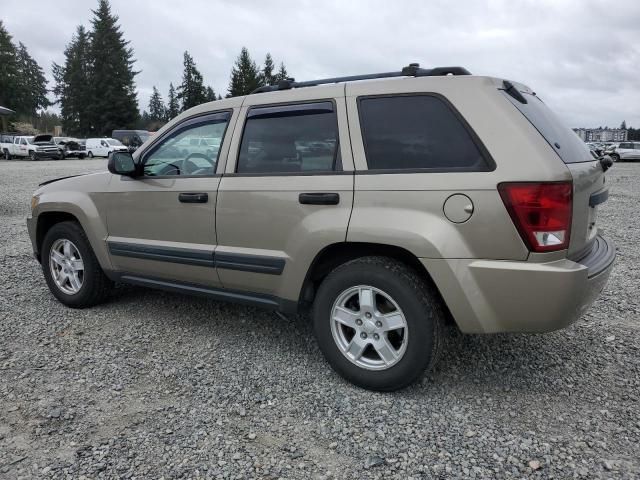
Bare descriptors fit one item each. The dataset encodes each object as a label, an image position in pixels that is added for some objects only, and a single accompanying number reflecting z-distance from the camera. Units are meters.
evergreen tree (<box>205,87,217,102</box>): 87.39
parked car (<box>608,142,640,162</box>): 34.75
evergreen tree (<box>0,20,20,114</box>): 65.06
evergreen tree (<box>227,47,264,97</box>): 78.19
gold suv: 2.66
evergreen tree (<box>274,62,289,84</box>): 84.75
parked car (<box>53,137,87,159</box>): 34.56
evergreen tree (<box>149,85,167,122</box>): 131.00
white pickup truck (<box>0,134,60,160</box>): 33.12
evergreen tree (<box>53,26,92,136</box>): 66.06
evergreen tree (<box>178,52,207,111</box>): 81.25
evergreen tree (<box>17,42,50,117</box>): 77.63
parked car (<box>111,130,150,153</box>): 36.28
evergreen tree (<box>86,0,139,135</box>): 64.31
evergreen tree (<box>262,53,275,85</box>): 82.36
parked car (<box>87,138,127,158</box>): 36.56
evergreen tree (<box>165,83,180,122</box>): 104.57
